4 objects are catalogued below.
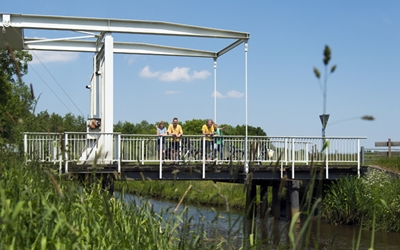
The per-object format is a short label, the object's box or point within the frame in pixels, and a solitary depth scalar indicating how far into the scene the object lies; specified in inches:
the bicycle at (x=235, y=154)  799.7
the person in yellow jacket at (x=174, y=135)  758.5
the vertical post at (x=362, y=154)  883.3
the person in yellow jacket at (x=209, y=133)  767.7
